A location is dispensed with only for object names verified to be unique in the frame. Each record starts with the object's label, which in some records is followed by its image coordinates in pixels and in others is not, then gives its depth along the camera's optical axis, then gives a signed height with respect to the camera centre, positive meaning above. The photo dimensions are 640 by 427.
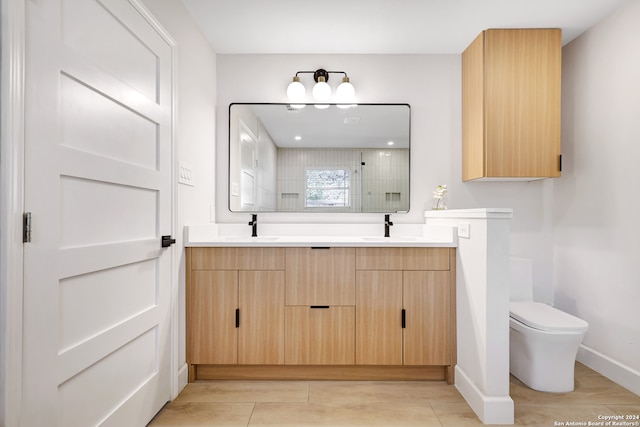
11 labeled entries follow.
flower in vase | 2.54 +0.13
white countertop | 2.07 -0.17
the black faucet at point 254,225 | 2.58 -0.09
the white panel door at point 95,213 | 1.01 +0.00
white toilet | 1.85 -0.77
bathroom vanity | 2.07 -0.57
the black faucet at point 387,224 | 2.58 -0.09
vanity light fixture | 2.56 +0.95
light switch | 1.98 +0.24
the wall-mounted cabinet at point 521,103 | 2.31 +0.76
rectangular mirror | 2.62 +0.41
